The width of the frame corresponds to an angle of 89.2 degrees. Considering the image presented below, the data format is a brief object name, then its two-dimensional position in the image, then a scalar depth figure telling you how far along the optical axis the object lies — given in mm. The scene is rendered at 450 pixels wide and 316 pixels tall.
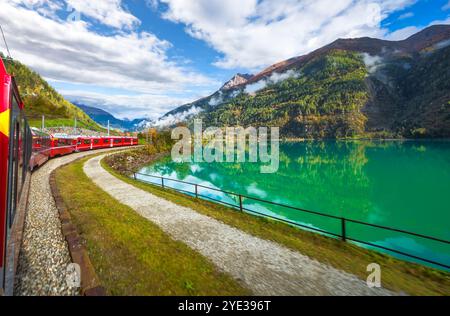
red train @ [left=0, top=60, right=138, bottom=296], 3982
